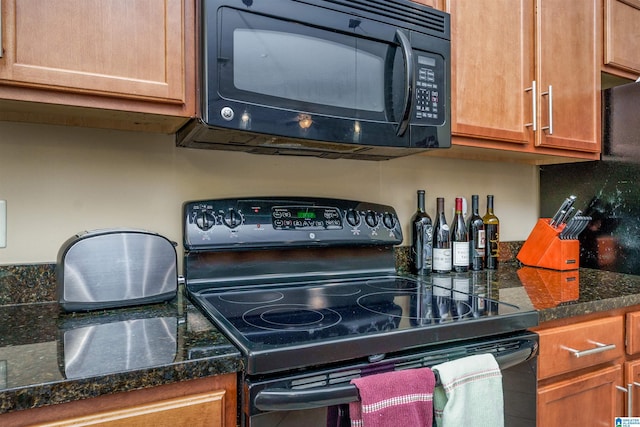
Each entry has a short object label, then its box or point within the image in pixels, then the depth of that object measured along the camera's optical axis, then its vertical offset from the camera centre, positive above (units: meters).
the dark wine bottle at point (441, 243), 1.52 -0.13
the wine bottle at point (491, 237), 1.68 -0.12
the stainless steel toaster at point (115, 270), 0.95 -0.15
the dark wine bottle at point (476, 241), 1.64 -0.13
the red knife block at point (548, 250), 1.62 -0.17
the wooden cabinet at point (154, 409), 0.60 -0.31
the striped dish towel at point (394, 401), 0.71 -0.34
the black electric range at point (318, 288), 0.77 -0.24
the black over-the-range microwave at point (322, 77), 0.94 +0.34
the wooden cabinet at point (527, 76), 1.33 +0.47
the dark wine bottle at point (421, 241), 1.52 -0.12
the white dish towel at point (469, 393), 0.78 -0.36
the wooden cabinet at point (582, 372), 1.02 -0.44
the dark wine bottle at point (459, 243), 1.58 -0.13
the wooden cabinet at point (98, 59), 0.82 +0.32
